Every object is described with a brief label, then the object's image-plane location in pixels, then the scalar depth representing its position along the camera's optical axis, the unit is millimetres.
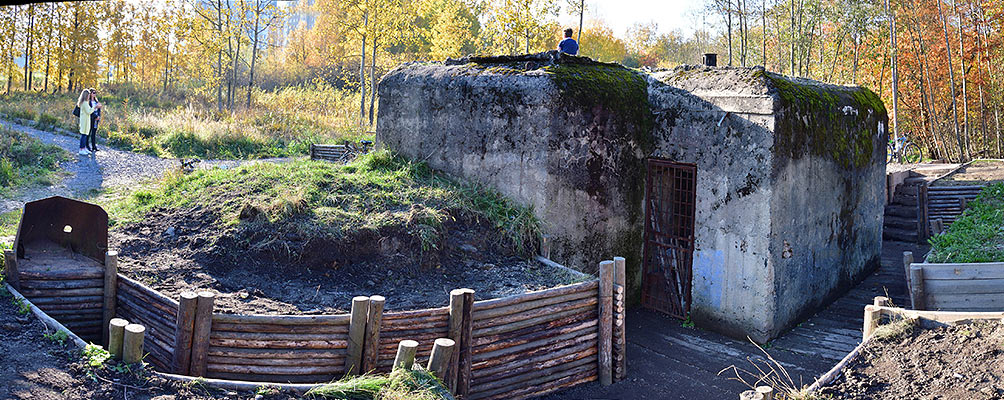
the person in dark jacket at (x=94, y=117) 15711
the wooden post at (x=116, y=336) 5215
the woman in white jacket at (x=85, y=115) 15430
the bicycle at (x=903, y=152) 19531
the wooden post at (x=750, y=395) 4676
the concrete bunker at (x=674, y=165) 8562
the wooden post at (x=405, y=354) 5574
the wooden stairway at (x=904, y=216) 13750
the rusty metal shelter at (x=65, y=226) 7371
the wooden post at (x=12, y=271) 6523
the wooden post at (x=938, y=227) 12680
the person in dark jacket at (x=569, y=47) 11133
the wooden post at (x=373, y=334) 5871
